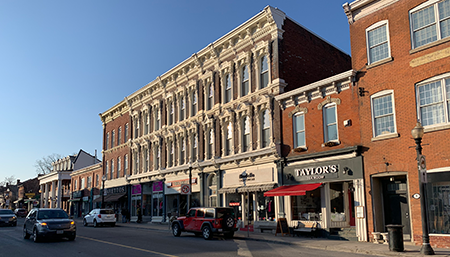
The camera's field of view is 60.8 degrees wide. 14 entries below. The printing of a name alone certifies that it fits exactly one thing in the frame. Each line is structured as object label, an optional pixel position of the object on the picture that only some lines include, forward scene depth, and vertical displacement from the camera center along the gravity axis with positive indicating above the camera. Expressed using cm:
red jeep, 1888 -146
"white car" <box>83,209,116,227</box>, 3145 -195
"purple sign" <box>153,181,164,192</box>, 3516 +64
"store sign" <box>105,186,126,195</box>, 4217 +37
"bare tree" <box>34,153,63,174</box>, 9851 +715
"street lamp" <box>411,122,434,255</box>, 1299 -37
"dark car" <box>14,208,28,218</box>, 6200 -293
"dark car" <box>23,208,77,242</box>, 1695 -137
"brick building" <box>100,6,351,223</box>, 2405 +580
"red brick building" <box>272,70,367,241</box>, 1867 +165
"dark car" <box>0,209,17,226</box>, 3152 -199
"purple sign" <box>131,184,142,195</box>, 3887 +33
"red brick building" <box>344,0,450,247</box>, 1554 +372
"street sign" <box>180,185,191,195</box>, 2612 +24
